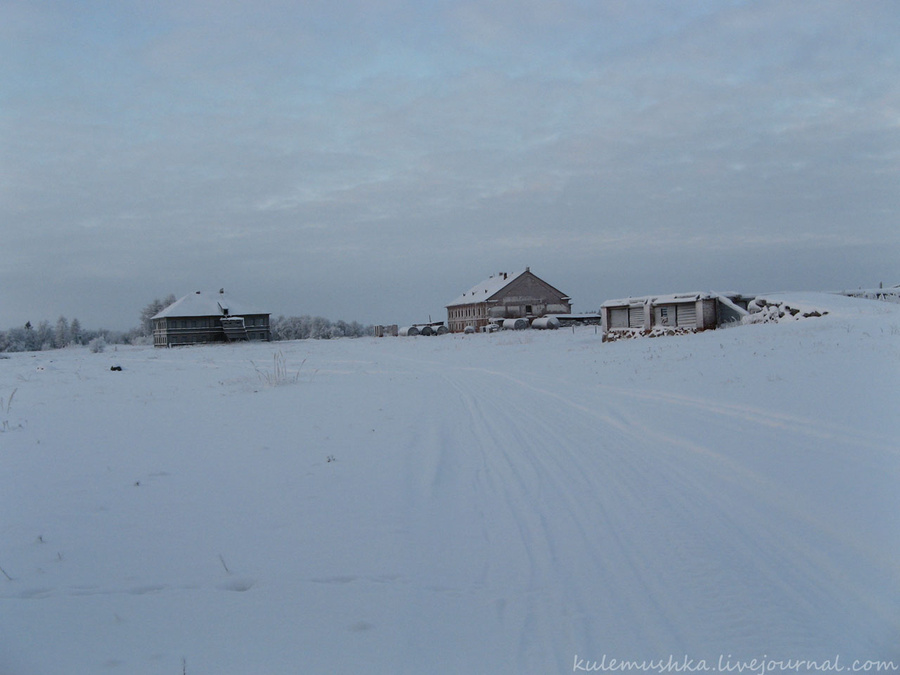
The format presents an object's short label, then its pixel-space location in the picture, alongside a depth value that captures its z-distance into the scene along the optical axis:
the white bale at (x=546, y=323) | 55.81
